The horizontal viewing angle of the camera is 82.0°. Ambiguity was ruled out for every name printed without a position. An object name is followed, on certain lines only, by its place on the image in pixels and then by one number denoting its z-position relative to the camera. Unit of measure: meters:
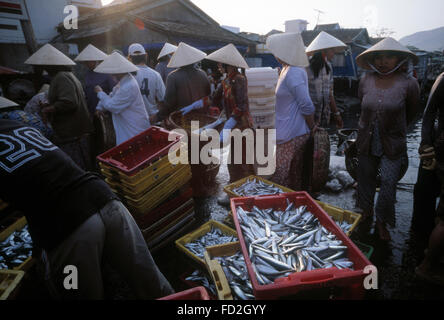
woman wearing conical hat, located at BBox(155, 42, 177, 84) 7.34
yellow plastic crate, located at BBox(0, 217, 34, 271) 2.82
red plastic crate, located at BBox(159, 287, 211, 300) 1.66
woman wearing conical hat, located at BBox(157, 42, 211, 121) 4.66
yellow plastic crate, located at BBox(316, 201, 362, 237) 3.10
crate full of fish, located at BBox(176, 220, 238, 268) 3.00
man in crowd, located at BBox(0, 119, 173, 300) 1.82
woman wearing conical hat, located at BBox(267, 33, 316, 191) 3.69
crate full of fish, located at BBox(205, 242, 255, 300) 2.03
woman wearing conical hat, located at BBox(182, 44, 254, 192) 4.27
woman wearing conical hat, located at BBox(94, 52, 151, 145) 4.22
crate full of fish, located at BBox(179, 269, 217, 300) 2.64
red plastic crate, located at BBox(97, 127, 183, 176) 3.51
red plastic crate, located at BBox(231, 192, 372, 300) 1.65
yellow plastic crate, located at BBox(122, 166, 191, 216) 3.21
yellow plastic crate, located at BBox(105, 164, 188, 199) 3.13
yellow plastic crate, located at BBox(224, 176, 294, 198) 3.72
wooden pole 9.37
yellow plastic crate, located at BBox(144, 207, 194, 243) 3.40
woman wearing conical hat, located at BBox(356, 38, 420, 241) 3.24
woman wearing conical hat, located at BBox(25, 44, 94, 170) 4.43
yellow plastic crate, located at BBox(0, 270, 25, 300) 2.31
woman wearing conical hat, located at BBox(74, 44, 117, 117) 5.56
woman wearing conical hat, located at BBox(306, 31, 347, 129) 4.29
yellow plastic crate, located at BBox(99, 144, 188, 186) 3.07
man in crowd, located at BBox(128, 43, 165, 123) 5.52
